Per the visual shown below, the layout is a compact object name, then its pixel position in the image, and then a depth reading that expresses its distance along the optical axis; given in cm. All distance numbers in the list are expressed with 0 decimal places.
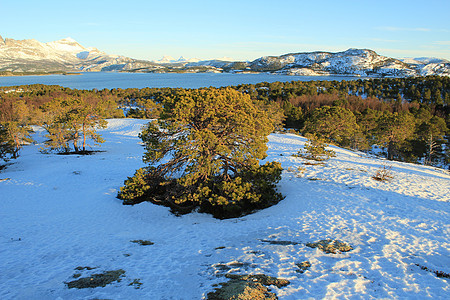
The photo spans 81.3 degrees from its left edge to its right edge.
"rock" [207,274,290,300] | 568
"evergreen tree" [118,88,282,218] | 1290
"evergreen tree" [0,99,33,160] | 2698
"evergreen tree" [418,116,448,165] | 3716
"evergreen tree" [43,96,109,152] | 2866
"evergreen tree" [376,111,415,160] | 3338
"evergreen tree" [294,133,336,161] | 2231
